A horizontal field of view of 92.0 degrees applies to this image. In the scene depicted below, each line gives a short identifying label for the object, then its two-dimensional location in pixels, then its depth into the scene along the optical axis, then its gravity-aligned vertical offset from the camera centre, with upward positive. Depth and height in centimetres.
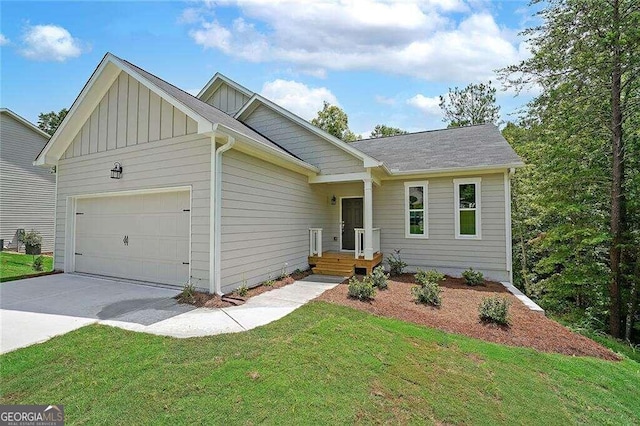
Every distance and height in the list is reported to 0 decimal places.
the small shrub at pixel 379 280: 766 -148
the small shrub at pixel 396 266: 975 -142
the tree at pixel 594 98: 787 +353
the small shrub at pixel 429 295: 653 -158
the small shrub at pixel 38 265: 934 -139
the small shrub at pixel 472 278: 859 -157
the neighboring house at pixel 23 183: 1526 +188
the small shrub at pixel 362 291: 645 -147
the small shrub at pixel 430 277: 831 -151
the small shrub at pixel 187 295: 585 -143
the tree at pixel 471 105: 2628 +1025
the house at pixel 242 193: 650 +74
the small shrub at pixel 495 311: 550 -161
